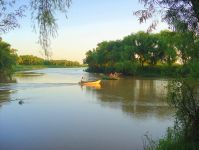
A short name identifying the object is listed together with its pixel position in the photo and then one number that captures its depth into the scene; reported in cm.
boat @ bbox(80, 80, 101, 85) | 2481
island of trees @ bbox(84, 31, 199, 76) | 3742
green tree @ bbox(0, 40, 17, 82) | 2525
